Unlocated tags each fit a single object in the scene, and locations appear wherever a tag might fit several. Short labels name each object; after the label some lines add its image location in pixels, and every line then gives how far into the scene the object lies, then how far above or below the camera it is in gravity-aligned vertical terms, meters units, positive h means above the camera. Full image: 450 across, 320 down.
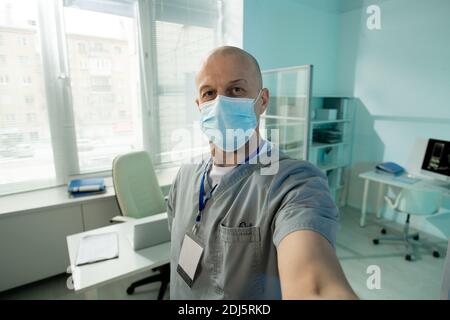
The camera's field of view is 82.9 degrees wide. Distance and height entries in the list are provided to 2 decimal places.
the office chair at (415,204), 2.43 -0.91
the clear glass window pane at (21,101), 1.99 +0.08
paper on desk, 1.23 -0.70
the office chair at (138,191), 1.88 -0.62
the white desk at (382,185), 2.51 -0.75
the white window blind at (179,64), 2.60 +0.48
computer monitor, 2.50 -0.50
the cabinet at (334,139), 3.24 -0.37
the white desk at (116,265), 1.09 -0.72
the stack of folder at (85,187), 2.10 -0.63
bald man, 0.56 -0.27
